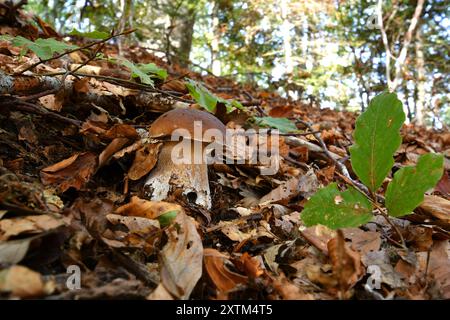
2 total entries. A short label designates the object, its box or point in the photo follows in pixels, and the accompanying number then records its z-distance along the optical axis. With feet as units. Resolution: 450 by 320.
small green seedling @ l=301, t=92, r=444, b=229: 0.80
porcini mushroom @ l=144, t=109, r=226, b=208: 1.18
